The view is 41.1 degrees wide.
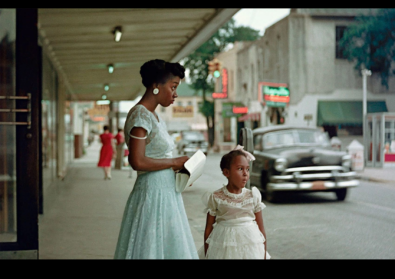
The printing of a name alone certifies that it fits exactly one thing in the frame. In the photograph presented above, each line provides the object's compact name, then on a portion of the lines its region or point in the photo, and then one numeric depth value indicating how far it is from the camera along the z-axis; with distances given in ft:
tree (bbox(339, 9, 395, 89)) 95.61
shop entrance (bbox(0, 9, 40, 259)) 16.89
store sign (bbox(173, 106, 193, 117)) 145.59
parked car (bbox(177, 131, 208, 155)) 118.83
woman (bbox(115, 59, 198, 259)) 10.62
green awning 97.71
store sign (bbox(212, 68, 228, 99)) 154.61
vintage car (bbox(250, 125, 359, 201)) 36.50
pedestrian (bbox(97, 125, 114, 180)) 54.13
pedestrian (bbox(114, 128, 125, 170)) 68.84
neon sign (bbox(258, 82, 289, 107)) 99.55
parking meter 17.77
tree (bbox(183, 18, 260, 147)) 173.17
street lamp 76.13
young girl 12.04
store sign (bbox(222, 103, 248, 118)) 140.96
